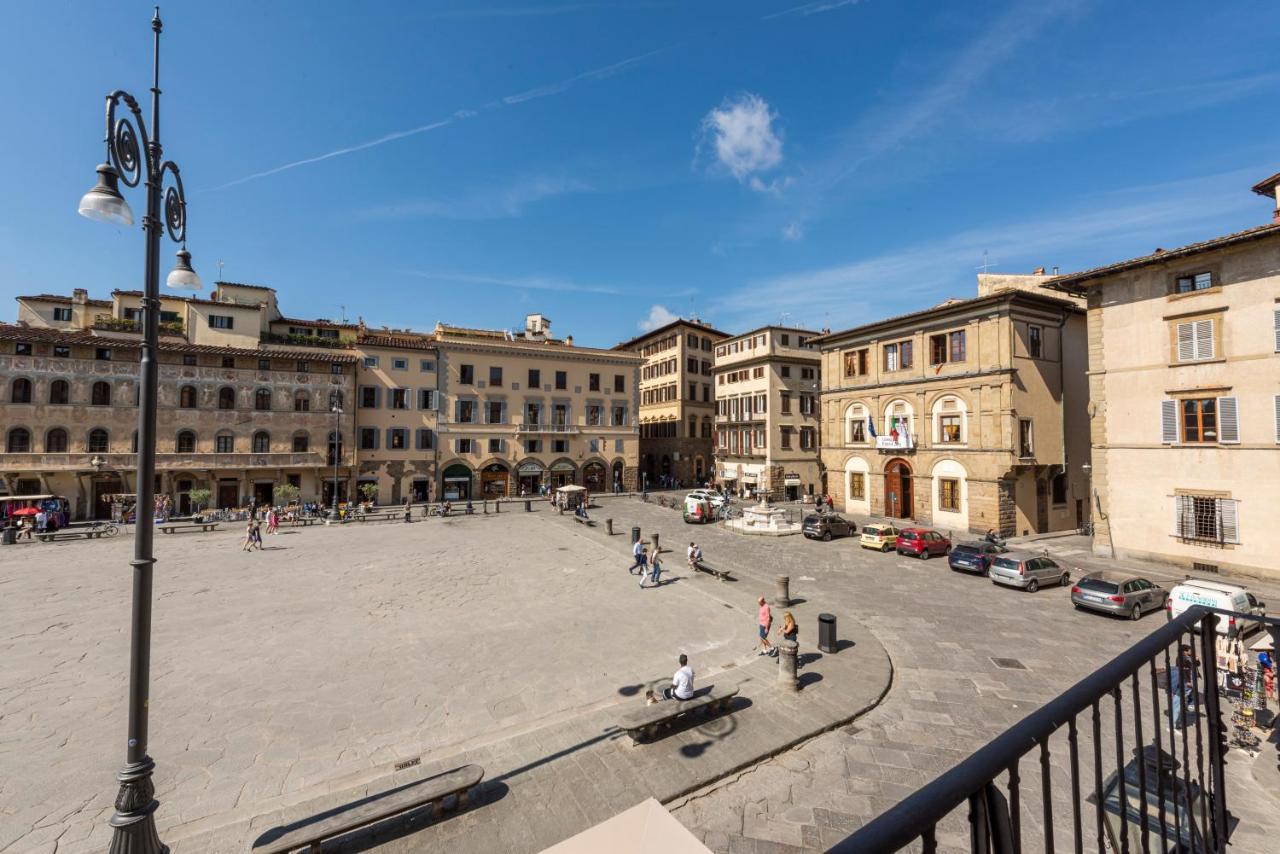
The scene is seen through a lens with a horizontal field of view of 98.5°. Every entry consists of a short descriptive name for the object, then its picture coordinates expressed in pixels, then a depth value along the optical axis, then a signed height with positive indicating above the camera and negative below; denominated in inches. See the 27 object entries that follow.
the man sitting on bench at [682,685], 402.3 -176.9
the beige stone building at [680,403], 2242.9 +174.2
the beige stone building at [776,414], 1763.0 +96.8
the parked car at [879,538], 1019.3 -177.0
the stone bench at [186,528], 1165.1 -175.9
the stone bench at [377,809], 267.7 -188.4
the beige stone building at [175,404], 1307.8 +115.0
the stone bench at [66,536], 1097.4 -176.3
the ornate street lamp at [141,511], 230.2 -26.3
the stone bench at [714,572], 792.9 -189.4
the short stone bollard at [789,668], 444.5 -182.9
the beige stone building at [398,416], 1660.7 +94.7
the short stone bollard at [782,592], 616.4 -166.9
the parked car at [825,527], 1123.3 -173.3
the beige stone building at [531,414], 1775.3 +107.0
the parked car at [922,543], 970.1 -179.9
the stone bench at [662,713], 367.2 -185.8
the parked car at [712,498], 1441.9 -143.0
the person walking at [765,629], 521.0 -175.8
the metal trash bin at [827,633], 518.6 -179.5
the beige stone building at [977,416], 1138.0 +59.0
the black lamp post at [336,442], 1541.6 +14.0
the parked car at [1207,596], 533.6 -152.9
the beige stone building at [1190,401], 772.6 +60.3
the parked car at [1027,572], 758.5 -182.7
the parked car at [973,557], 839.1 -178.2
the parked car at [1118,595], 639.1 -183.3
